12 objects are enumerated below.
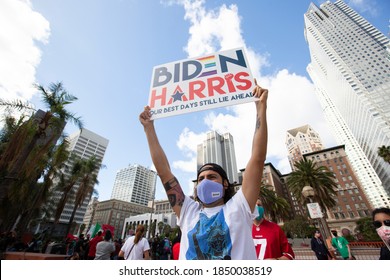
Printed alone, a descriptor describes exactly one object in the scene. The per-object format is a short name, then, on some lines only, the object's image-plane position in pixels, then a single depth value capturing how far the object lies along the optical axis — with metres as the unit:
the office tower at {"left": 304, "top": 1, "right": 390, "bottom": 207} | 77.50
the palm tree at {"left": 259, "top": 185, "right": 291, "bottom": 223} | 32.62
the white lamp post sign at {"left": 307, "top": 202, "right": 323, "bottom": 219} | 8.94
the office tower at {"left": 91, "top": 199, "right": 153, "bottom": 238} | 107.31
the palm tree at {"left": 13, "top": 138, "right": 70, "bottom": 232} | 14.23
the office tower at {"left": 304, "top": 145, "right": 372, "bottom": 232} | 56.59
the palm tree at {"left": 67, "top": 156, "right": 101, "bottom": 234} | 21.23
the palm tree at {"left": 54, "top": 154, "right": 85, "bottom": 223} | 18.69
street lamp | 10.22
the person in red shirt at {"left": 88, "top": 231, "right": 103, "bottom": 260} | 7.52
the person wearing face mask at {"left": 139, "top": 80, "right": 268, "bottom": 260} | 1.34
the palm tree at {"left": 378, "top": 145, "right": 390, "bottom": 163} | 28.44
